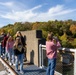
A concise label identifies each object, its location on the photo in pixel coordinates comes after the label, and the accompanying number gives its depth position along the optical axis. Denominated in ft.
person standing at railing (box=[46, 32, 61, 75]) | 8.84
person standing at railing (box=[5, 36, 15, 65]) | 13.65
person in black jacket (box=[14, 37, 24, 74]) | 10.62
